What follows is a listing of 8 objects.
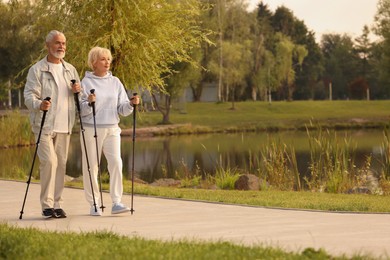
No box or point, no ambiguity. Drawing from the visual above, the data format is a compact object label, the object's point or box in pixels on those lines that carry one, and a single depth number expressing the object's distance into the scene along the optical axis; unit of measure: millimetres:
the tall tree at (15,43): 56856
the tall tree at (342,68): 100688
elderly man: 11117
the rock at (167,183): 21500
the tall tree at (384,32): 69500
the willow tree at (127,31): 19531
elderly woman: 11352
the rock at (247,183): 18362
